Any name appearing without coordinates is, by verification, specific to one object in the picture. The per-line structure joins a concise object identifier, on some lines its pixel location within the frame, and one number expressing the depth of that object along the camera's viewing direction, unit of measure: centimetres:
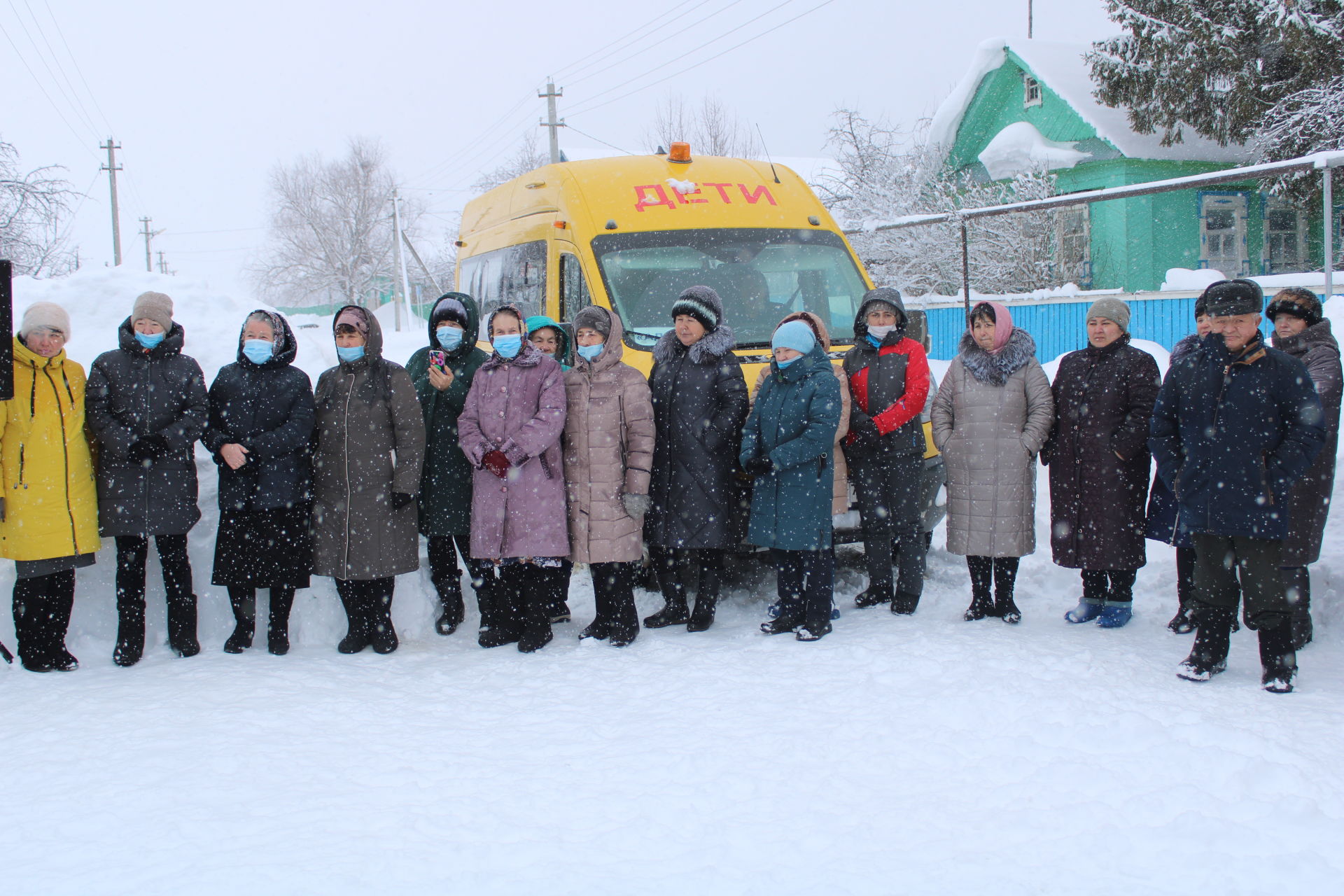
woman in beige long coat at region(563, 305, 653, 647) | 508
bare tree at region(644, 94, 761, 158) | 3197
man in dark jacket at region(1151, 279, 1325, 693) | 409
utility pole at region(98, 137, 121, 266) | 4587
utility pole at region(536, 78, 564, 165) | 3500
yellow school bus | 625
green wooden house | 1895
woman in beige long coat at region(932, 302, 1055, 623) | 527
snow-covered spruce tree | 1467
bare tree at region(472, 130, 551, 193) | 4116
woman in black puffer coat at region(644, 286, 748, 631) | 516
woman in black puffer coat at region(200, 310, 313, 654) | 492
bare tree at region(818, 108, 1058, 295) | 1858
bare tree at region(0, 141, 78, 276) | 1459
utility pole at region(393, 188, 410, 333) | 3675
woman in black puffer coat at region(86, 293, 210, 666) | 475
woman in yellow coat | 461
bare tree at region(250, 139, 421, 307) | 5459
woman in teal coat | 503
